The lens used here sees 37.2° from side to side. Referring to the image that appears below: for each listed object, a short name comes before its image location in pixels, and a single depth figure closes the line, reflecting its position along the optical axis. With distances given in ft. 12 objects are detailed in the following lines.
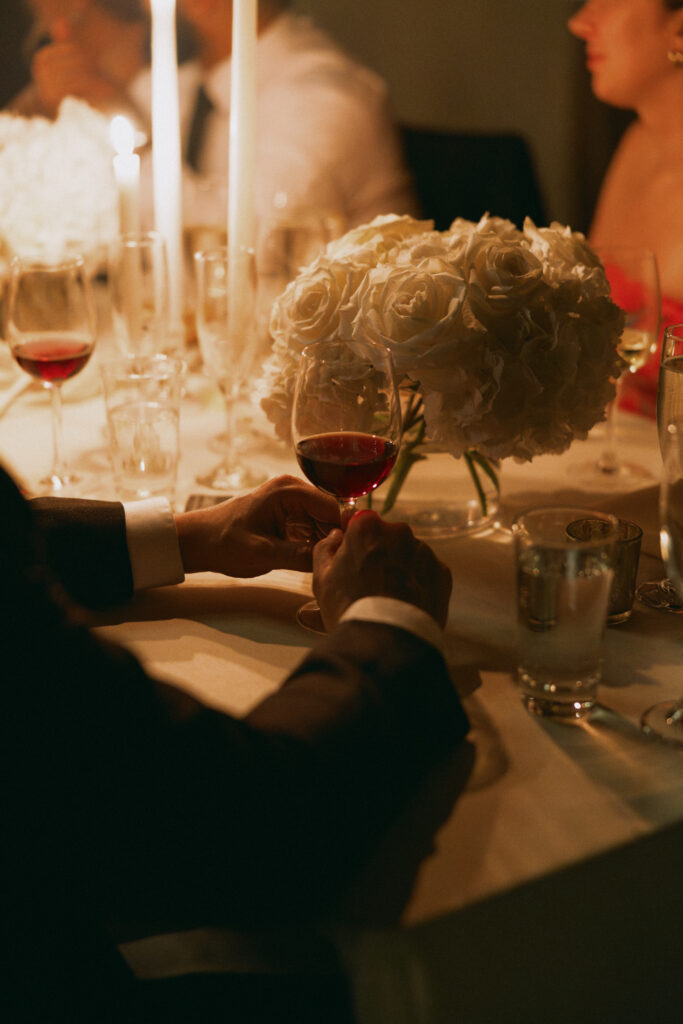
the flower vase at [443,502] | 4.17
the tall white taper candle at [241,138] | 4.38
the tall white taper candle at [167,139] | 5.18
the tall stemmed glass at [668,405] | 3.17
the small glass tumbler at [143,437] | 4.47
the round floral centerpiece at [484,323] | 3.43
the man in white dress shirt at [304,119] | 10.11
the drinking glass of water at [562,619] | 2.67
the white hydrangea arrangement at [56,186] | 5.92
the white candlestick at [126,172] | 5.83
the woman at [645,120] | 8.01
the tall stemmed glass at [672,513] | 2.58
